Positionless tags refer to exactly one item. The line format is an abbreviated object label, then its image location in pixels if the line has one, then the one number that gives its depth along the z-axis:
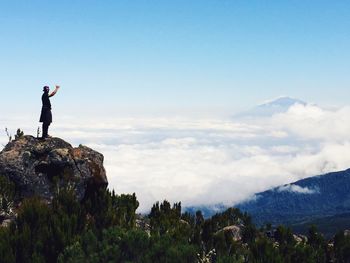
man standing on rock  25.86
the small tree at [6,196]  22.24
